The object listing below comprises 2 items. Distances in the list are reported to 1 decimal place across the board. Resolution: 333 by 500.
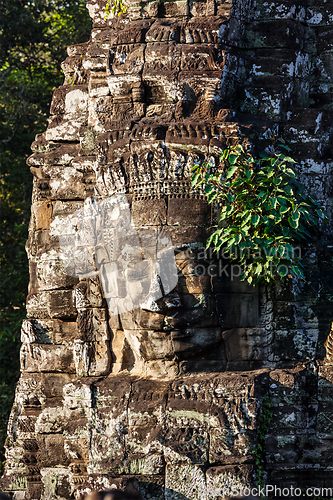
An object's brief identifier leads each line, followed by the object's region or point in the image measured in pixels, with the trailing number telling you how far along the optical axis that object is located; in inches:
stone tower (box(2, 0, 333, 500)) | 486.0
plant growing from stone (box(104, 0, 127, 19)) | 571.5
